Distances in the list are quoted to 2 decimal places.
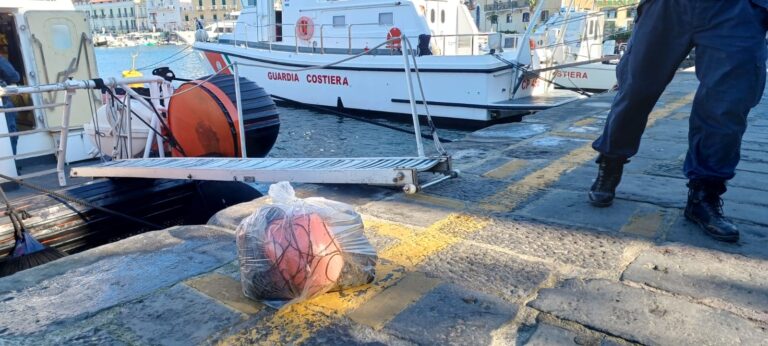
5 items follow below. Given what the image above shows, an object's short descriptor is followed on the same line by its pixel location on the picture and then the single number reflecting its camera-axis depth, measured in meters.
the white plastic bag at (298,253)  1.79
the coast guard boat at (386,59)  10.28
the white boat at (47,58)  5.99
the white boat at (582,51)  12.59
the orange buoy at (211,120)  4.80
